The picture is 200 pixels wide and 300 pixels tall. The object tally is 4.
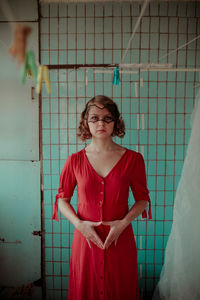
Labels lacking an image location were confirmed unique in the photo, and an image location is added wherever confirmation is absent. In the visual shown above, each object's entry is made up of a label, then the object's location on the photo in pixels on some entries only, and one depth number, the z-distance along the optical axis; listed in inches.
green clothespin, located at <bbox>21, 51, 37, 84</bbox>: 23.8
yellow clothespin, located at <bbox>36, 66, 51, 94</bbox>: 24.4
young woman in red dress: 46.4
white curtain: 45.3
